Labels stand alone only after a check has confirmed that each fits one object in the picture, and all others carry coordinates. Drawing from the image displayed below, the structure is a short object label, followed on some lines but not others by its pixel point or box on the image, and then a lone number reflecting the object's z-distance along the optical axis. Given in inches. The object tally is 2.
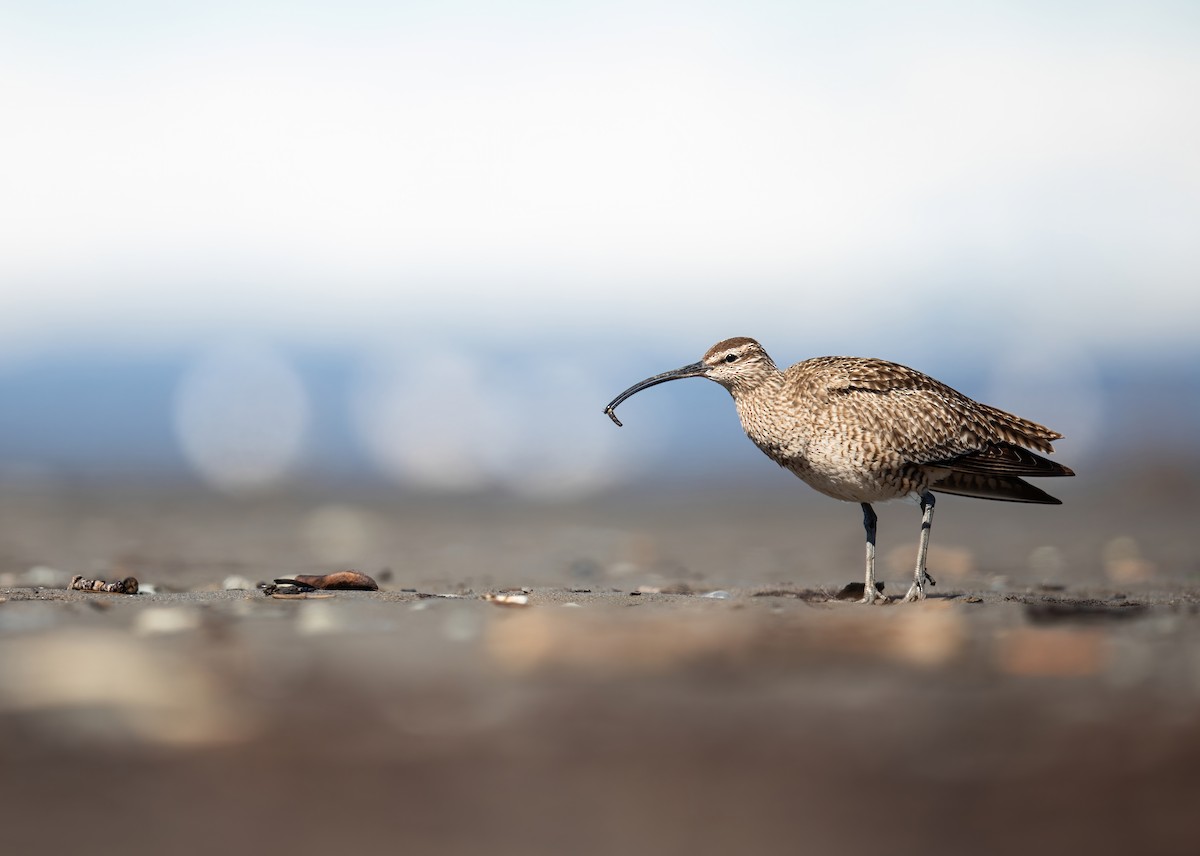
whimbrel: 697.6
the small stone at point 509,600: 598.5
